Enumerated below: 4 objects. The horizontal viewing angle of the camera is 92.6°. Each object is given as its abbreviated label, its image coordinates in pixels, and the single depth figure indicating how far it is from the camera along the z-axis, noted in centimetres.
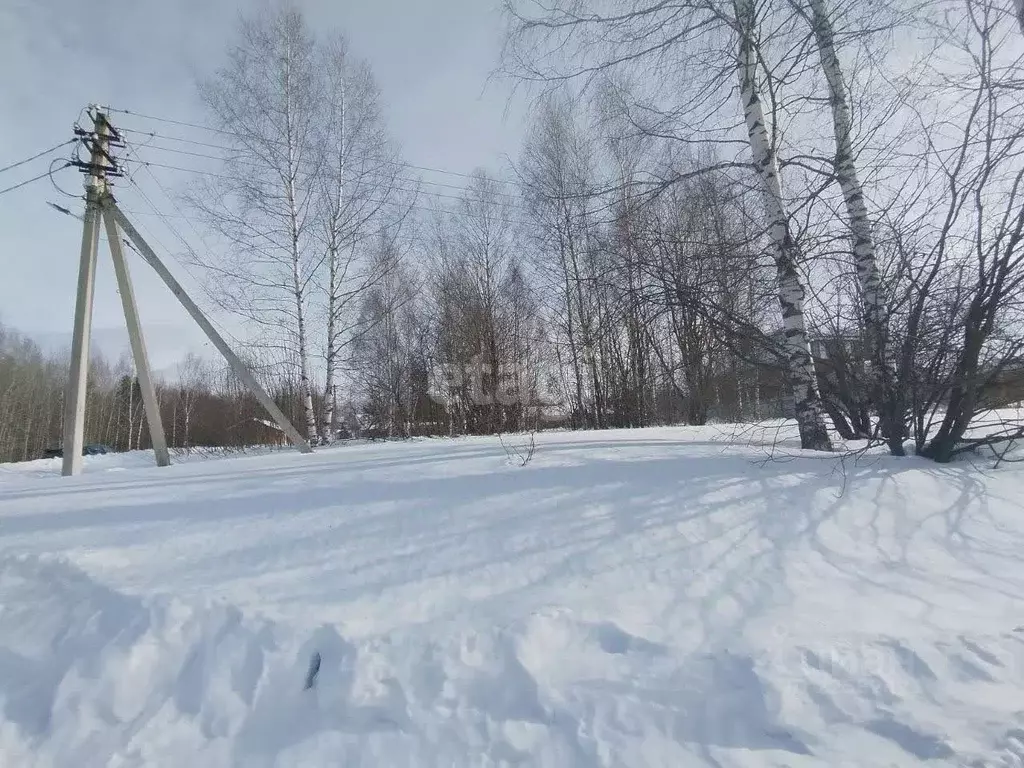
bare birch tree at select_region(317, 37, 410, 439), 1167
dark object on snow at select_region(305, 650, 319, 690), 224
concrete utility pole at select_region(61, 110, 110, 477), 697
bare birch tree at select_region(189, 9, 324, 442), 1131
